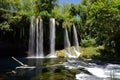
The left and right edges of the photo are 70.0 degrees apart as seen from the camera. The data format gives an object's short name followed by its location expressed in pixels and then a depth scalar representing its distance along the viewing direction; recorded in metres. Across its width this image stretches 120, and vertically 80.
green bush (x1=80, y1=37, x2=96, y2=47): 13.40
